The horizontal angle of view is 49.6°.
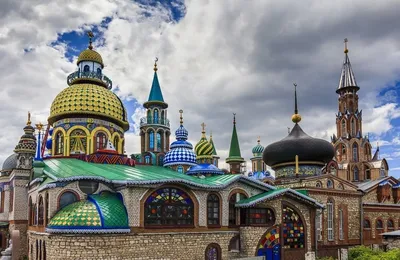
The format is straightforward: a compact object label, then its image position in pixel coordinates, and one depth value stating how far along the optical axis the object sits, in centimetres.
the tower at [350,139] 5003
